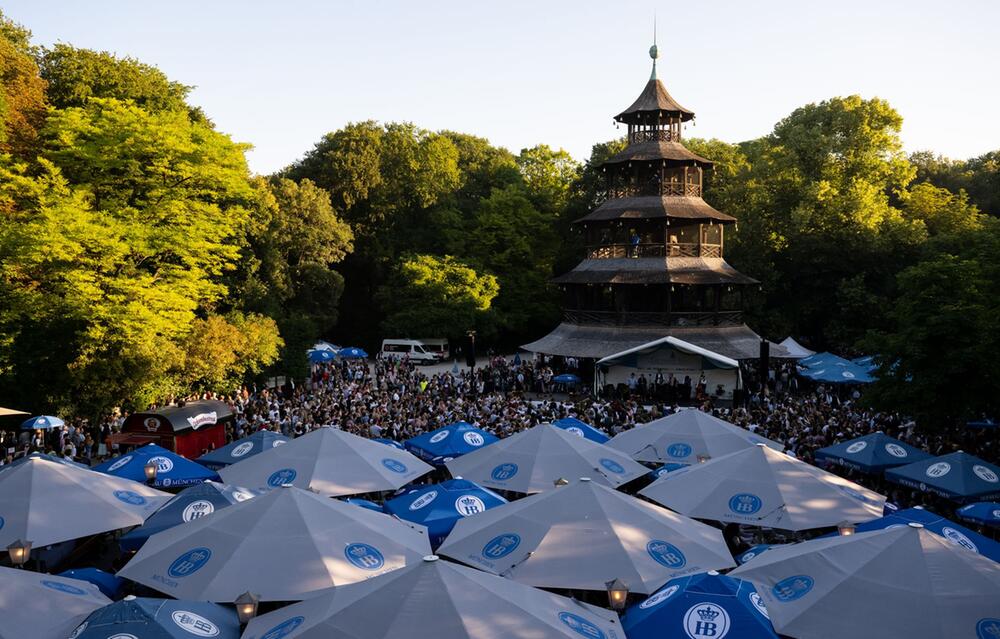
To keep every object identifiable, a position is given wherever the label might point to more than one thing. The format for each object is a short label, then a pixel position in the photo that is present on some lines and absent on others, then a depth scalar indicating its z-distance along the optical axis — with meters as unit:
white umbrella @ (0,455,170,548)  11.20
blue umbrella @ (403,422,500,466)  17.08
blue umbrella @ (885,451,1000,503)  13.73
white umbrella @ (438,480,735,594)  9.00
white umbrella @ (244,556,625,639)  6.47
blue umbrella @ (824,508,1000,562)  10.52
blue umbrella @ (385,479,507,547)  11.99
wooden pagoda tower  35.03
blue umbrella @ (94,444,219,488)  15.23
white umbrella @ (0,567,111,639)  7.25
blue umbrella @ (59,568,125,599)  9.58
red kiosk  20.06
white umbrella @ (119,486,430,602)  8.71
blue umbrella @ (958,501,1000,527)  12.40
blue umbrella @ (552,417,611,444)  18.39
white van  46.19
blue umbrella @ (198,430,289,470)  16.94
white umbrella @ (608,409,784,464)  16.59
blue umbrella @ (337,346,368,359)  43.41
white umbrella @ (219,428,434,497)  14.08
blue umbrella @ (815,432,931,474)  16.11
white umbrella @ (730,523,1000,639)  7.18
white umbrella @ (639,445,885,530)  11.92
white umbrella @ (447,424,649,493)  14.18
